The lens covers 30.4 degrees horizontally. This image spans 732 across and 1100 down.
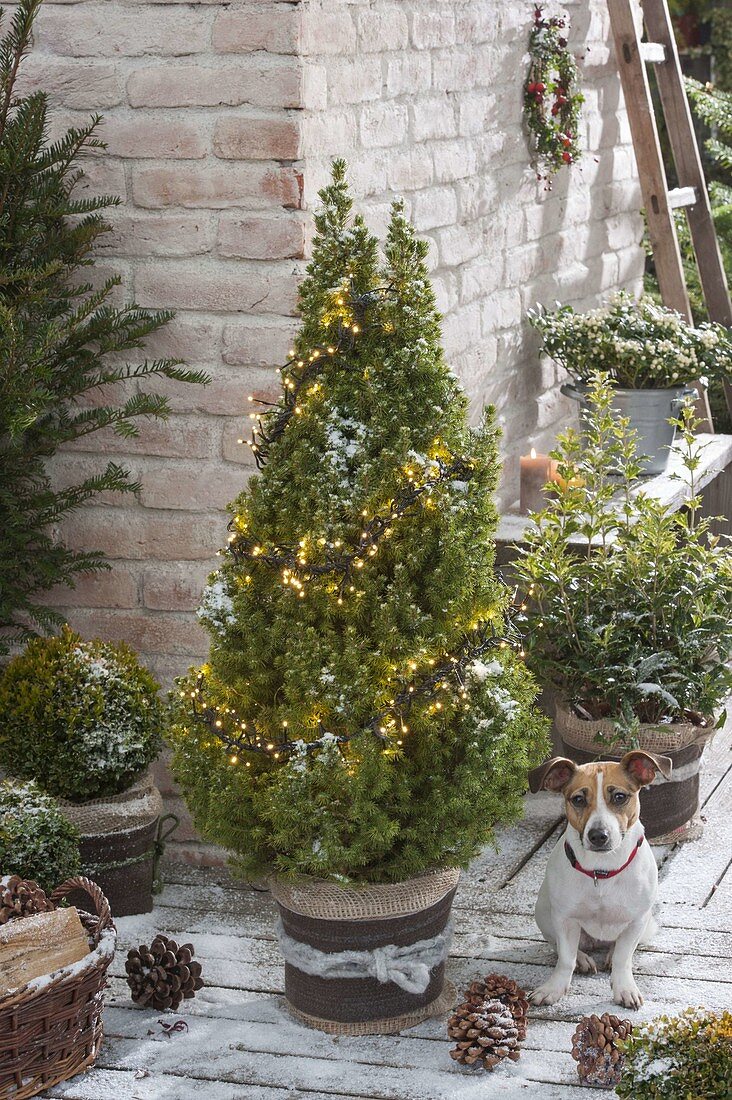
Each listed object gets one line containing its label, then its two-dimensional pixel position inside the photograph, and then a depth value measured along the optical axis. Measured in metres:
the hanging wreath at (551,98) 4.31
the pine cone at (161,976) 2.78
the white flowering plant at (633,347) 4.32
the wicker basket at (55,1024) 2.40
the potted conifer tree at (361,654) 2.55
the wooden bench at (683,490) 3.98
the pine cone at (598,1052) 2.49
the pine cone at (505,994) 2.65
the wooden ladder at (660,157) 4.88
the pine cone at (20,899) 2.54
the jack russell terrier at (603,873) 2.76
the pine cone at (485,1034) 2.55
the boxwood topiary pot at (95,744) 3.02
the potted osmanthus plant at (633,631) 3.44
